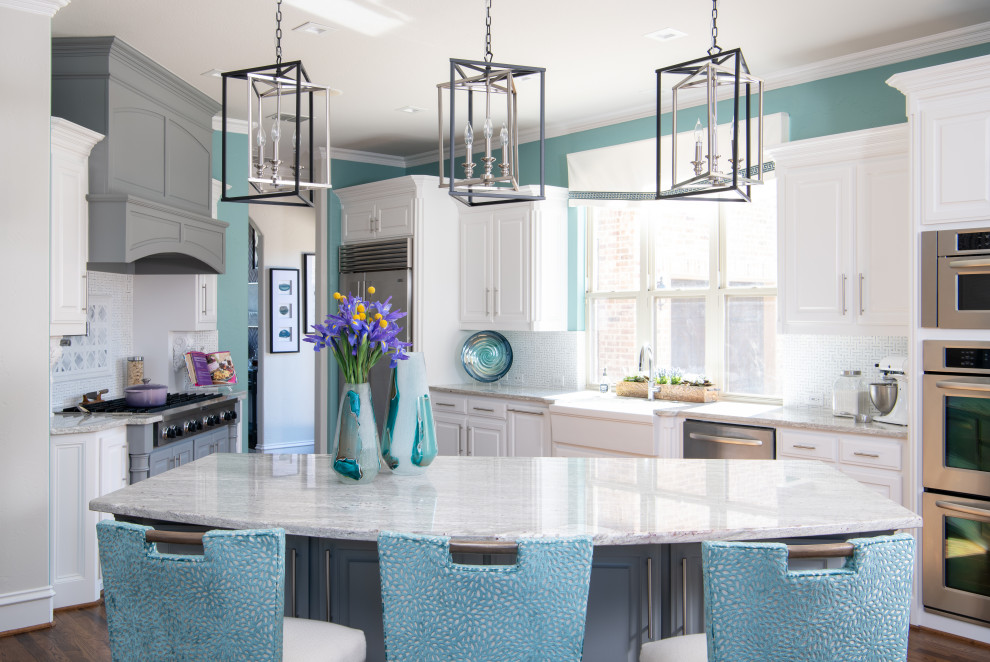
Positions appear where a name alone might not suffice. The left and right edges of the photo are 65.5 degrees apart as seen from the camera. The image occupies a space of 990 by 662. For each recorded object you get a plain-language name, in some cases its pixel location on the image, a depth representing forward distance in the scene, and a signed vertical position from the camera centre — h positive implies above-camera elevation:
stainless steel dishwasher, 3.99 -0.60
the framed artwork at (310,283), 8.07 +0.50
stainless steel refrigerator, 5.82 +0.43
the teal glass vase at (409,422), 2.41 -0.29
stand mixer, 3.74 -0.31
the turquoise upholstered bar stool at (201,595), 1.68 -0.59
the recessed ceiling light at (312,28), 3.72 +1.48
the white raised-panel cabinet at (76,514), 3.70 -0.89
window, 4.73 +0.27
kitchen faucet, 4.96 -0.27
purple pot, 4.42 -0.37
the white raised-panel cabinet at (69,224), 3.64 +0.52
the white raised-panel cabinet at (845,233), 3.72 +0.49
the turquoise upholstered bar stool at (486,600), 1.60 -0.57
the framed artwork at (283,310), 7.83 +0.21
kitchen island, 1.94 -0.49
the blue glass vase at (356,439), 2.37 -0.34
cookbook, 5.25 -0.26
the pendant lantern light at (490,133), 2.09 +0.53
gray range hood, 3.90 +0.98
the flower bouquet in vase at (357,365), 2.38 -0.11
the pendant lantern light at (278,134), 2.19 +0.57
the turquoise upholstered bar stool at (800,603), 1.59 -0.57
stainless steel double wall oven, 3.23 -0.64
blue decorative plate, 5.93 -0.20
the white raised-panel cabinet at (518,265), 5.42 +0.48
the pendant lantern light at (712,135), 2.03 +0.53
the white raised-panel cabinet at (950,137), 3.23 +0.83
